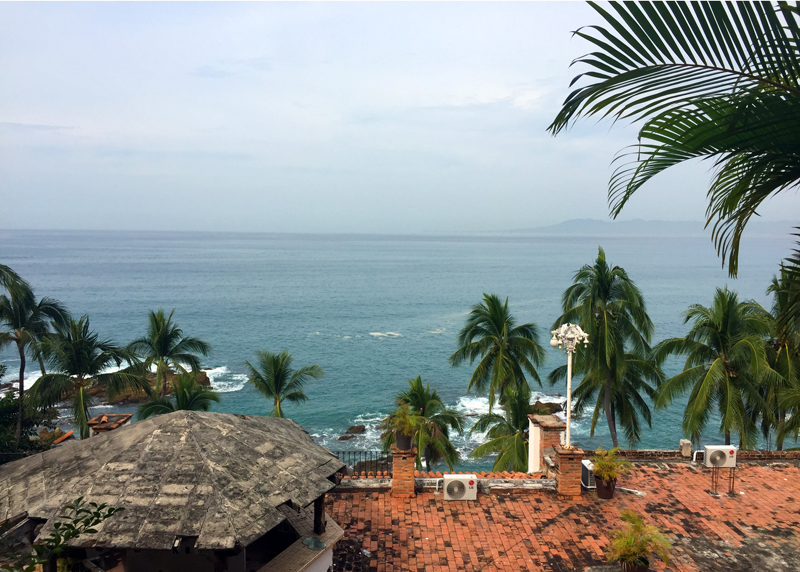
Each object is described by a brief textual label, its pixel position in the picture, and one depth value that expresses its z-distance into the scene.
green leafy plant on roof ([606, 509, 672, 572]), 11.12
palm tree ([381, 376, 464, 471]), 23.92
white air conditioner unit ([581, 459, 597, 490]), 15.07
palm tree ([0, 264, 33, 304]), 25.61
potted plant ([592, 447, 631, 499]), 14.71
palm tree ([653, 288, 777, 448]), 22.45
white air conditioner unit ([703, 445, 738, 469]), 16.25
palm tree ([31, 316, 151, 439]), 23.59
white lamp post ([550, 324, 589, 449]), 14.38
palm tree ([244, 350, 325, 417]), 26.50
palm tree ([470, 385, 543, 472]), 22.64
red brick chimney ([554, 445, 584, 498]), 14.67
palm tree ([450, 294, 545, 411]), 28.19
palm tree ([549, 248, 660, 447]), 25.66
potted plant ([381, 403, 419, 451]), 17.13
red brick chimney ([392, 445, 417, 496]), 14.81
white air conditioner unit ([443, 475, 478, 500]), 14.65
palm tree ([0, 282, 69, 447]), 26.80
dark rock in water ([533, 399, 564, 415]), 46.06
